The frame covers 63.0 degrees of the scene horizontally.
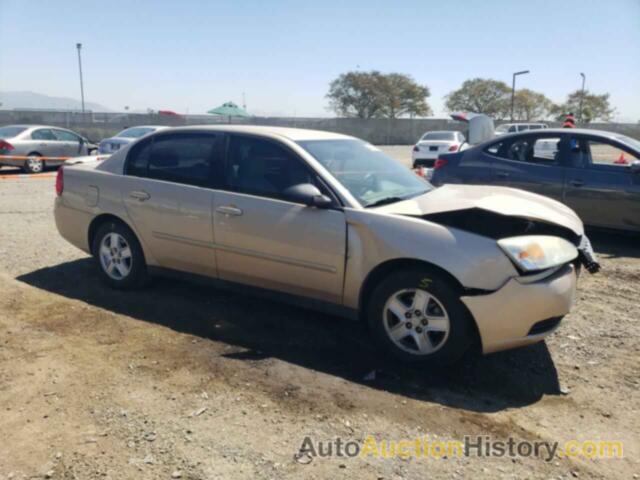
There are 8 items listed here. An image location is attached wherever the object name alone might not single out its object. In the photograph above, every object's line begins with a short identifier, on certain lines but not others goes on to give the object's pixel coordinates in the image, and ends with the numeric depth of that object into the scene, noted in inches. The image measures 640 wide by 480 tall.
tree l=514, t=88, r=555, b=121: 2859.3
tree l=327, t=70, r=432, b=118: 2522.1
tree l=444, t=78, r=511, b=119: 2709.2
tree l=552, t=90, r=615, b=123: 2766.7
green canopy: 1247.6
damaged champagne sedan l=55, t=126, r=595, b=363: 133.2
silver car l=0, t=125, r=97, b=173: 588.1
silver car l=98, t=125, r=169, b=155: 609.6
